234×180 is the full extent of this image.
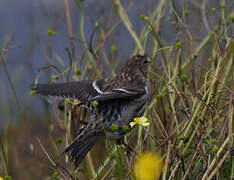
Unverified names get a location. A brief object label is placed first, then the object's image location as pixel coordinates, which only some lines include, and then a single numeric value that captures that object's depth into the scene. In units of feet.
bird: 18.65
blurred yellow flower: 9.98
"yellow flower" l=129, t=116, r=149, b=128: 13.91
